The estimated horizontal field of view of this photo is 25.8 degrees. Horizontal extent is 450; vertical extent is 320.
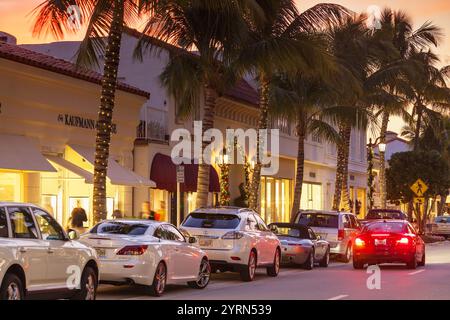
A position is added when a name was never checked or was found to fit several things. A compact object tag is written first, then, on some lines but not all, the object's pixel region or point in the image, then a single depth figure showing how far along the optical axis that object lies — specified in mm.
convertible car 28344
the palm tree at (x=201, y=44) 27906
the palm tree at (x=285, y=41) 29969
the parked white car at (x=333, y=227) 32188
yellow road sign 53812
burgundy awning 36406
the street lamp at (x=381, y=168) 52781
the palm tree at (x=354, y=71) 41531
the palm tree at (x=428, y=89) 55662
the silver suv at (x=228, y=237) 22859
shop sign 30391
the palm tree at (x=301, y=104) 38000
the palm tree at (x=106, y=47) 23844
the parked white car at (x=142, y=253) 18281
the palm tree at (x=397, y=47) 48031
